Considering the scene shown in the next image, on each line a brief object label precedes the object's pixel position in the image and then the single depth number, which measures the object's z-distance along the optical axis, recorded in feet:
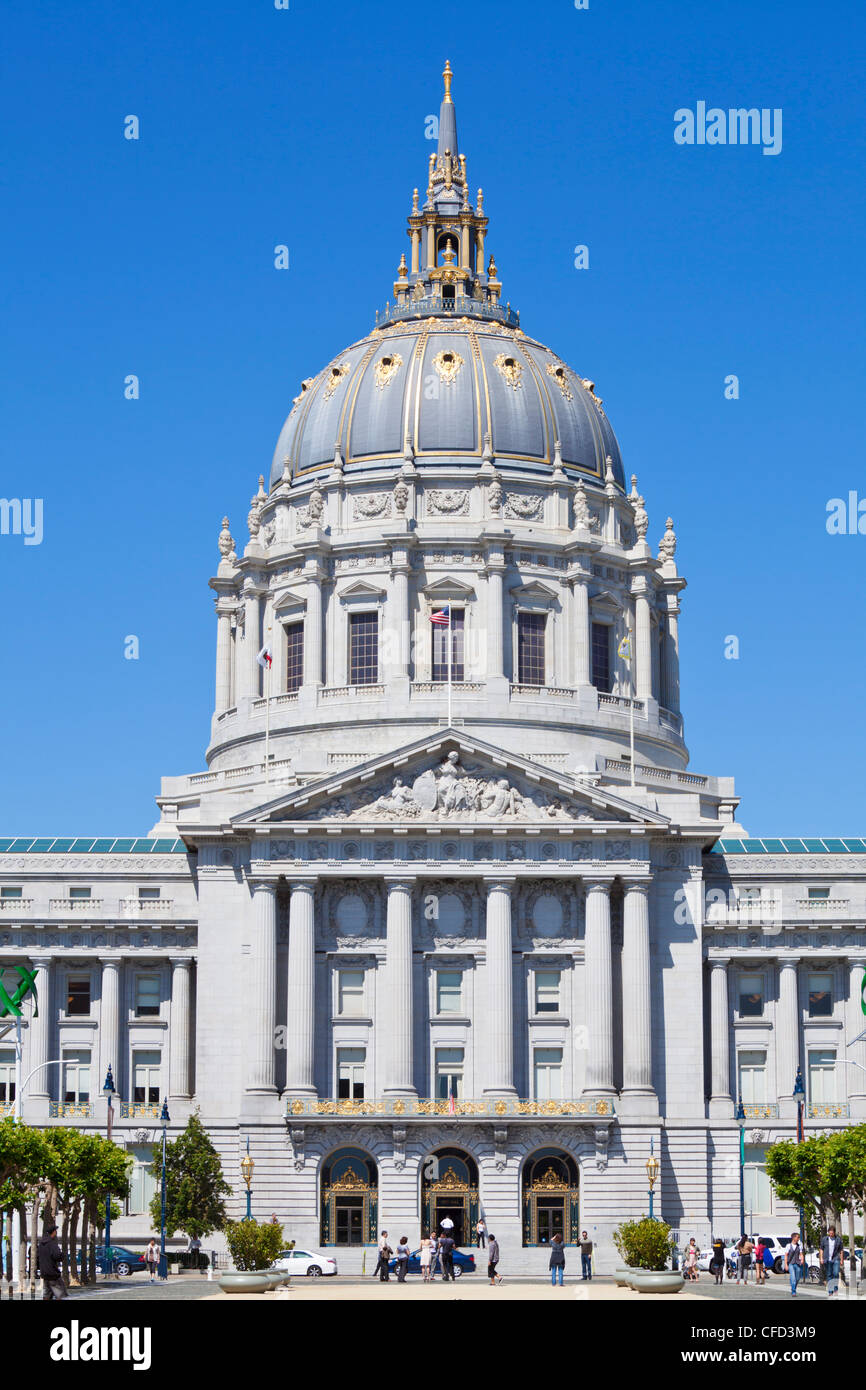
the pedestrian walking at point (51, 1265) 166.61
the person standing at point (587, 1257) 278.46
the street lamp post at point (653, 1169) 315.99
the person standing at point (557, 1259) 246.68
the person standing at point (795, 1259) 231.71
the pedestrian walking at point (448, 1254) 257.34
